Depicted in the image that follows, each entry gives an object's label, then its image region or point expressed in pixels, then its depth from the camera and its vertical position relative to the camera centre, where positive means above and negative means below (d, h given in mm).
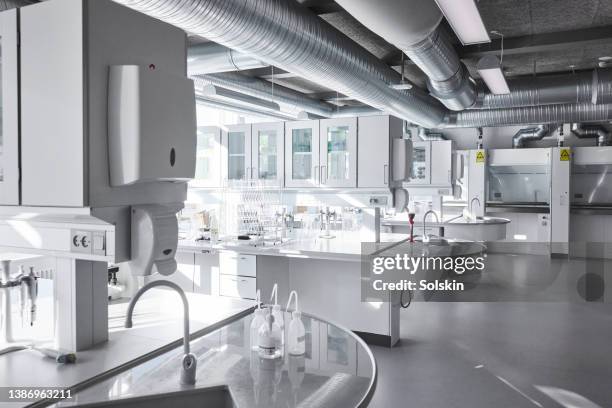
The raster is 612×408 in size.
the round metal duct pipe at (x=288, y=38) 2688 +1151
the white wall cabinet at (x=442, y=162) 7574 +571
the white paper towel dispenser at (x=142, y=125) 1661 +258
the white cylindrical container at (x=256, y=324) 1977 -540
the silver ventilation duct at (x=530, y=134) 10627 +1458
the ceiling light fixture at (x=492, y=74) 4598 +1300
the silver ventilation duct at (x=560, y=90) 5992 +1459
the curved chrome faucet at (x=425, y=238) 5051 -444
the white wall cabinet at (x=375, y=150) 4375 +447
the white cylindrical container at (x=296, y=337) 1877 -571
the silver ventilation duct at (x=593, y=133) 10164 +1443
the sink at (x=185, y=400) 1499 -667
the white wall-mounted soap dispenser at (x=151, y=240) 1754 -168
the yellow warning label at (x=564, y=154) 9156 +848
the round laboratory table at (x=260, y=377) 1504 -642
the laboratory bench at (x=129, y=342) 1657 -627
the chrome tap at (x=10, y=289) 1917 -391
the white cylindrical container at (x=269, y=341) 1847 -570
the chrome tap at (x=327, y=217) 5281 -227
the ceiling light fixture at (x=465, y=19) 2730 +1131
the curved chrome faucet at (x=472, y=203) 9930 -118
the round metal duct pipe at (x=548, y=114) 7871 +1439
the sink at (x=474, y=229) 7332 -500
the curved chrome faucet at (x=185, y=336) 1576 -503
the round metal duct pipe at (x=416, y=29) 2658 +1134
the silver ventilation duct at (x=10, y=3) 3068 +1290
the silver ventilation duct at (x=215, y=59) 4691 +1389
